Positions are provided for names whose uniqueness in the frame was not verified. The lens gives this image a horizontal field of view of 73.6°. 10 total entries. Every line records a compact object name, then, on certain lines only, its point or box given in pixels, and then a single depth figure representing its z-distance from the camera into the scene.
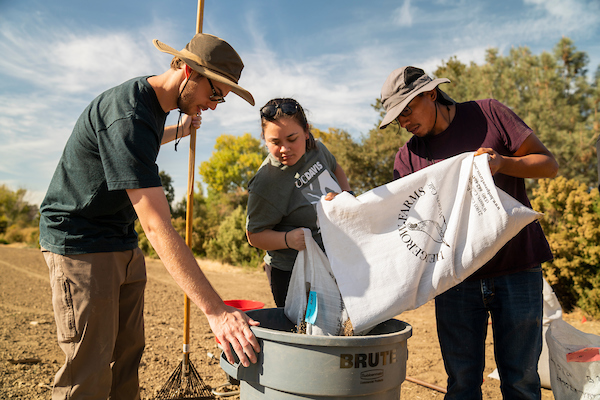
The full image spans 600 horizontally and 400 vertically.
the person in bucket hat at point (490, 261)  1.81
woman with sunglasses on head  1.95
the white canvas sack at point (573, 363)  1.85
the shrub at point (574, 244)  4.74
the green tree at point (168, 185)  17.25
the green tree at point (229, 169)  22.58
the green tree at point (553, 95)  7.83
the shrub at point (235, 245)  10.89
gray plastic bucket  1.29
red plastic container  2.43
